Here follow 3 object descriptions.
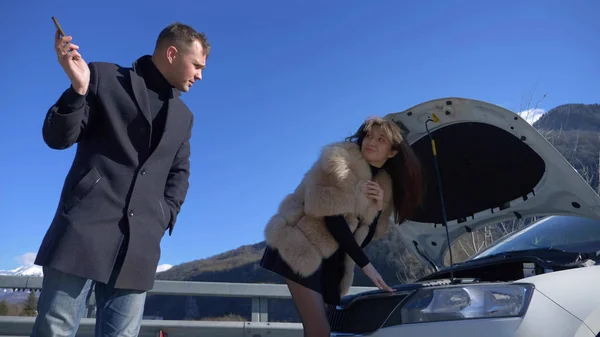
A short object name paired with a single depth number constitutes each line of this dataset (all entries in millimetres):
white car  2309
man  2080
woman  2898
